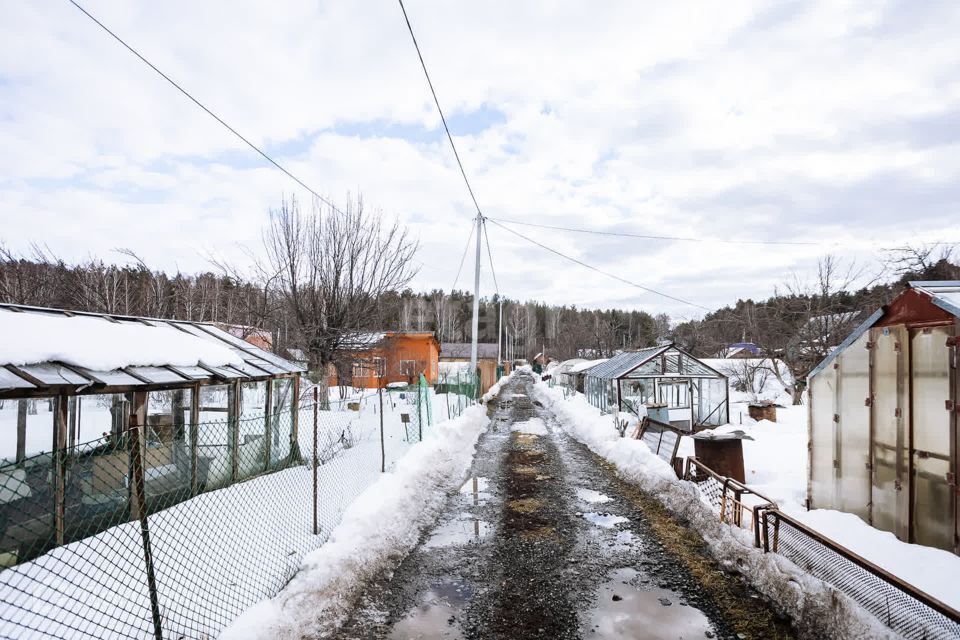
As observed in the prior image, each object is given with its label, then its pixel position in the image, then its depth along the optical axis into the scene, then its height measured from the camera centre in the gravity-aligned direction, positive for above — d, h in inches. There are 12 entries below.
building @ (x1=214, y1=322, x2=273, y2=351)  740.8 -11.7
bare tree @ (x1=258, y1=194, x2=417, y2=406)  723.4 +59.9
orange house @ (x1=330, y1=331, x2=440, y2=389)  1159.6 -91.0
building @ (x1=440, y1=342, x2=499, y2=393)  1842.3 -119.9
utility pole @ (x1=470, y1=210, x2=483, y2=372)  909.8 +47.9
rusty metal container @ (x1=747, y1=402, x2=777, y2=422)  808.3 -130.1
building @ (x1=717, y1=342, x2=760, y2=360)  1793.1 -79.4
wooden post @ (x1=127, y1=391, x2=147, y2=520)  272.1 -53.6
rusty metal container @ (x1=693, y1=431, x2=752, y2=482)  387.9 -96.8
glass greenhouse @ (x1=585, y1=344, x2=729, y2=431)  809.5 -91.5
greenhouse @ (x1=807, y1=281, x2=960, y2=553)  226.7 -45.7
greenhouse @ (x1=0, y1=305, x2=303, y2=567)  227.0 -57.8
